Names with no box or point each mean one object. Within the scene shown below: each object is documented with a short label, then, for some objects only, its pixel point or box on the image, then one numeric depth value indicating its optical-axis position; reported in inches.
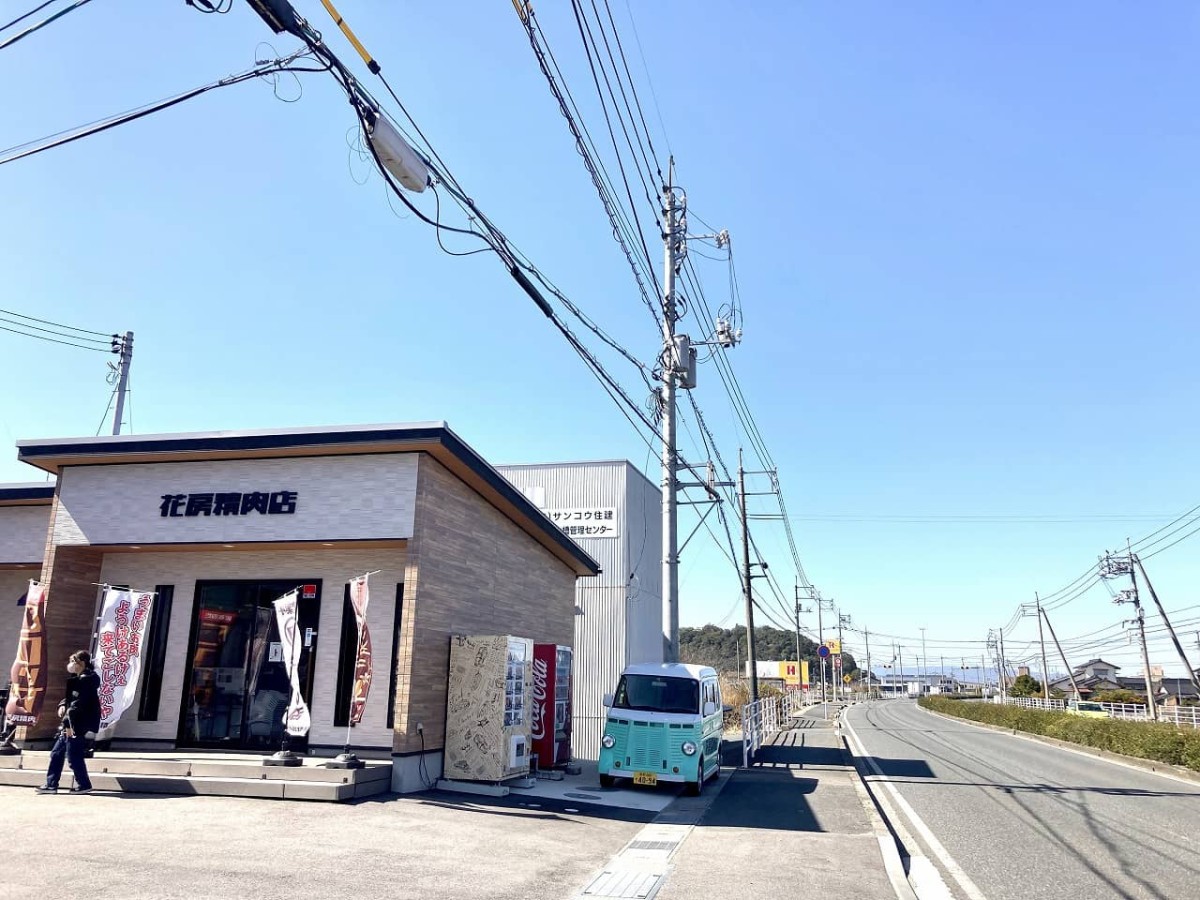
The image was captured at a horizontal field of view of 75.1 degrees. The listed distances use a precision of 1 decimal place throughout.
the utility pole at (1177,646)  1534.2
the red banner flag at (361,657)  449.1
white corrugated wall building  981.2
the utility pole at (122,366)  967.1
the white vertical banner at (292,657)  453.7
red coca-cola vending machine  590.9
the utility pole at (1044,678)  2593.0
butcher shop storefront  500.4
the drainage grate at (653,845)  355.3
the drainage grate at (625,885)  272.2
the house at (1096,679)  3678.6
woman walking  410.9
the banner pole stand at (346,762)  440.5
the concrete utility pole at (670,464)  650.8
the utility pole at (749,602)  1072.0
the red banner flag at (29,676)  493.7
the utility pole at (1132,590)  1771.7
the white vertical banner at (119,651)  479.2
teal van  530.9
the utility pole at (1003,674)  3835.1
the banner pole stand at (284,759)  455.5
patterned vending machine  491.5
